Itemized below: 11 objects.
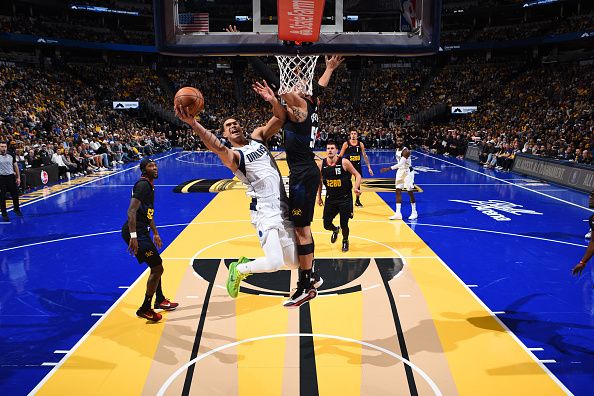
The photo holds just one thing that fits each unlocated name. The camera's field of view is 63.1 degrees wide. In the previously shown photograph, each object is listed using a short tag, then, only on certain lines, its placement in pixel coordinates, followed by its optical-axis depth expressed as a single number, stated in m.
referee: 11.73
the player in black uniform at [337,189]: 9.54
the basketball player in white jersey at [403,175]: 12.04
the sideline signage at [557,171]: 16.44
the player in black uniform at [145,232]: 6.29
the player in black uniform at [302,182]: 5.11
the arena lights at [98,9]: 39.56
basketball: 4.43
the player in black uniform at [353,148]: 12.80
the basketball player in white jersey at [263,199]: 5.01
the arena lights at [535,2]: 35.75
